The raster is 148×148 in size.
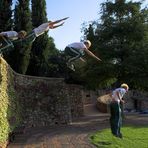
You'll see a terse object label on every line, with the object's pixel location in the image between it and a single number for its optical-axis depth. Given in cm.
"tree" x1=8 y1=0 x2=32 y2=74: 1550
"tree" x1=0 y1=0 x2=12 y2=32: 1534
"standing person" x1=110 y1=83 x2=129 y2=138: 828
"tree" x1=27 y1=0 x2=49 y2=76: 1788
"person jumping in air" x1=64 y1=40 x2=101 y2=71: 729
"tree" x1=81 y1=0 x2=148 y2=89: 1605
